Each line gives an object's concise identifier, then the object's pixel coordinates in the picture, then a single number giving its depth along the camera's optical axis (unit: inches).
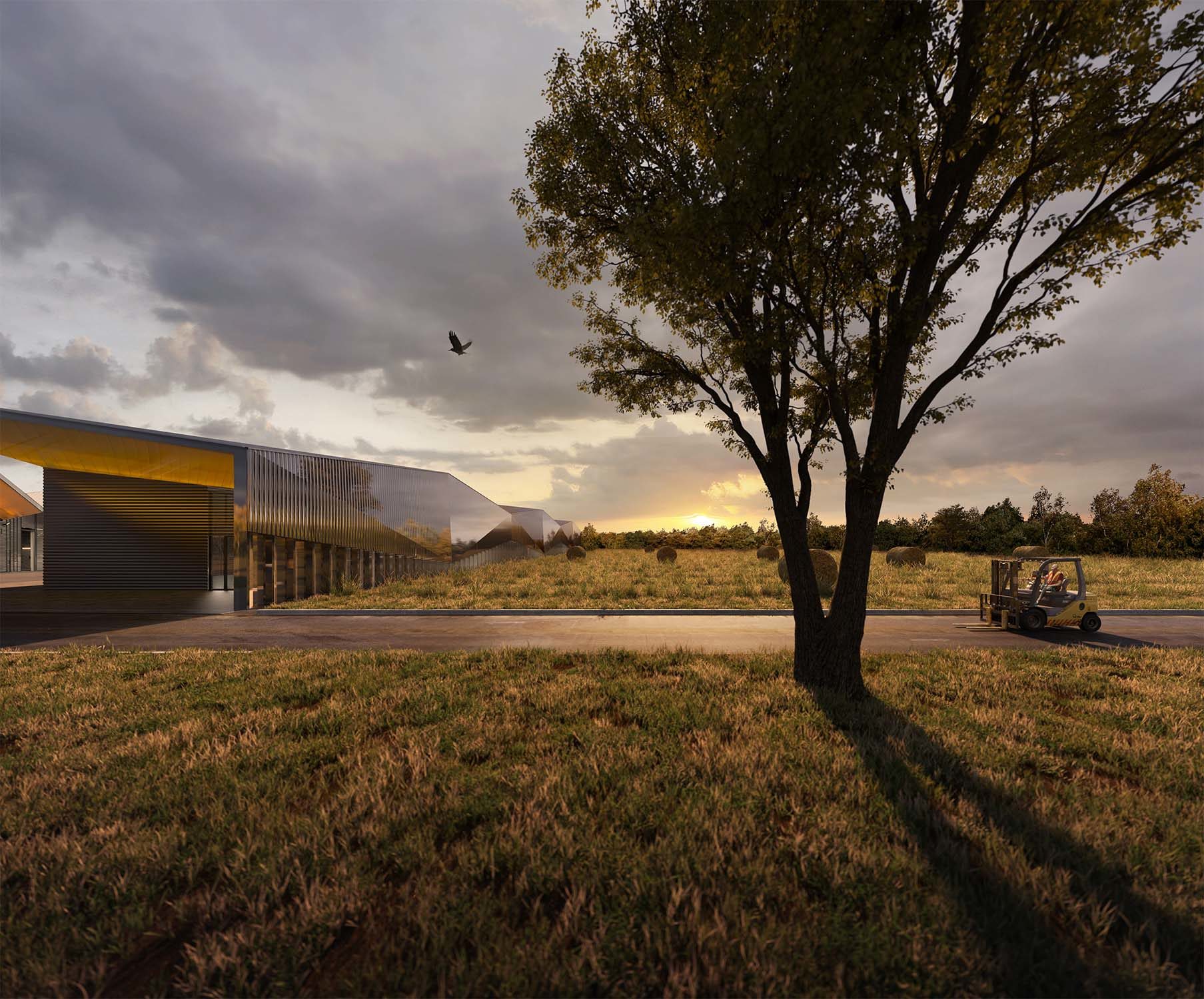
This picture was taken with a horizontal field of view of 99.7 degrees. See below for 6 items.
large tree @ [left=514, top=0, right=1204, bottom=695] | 217.6
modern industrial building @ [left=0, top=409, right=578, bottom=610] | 653.9
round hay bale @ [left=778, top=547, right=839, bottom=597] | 778.8
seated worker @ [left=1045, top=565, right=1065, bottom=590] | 461.4
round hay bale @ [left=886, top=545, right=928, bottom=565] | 1087.0
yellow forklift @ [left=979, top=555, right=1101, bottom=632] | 443.8
